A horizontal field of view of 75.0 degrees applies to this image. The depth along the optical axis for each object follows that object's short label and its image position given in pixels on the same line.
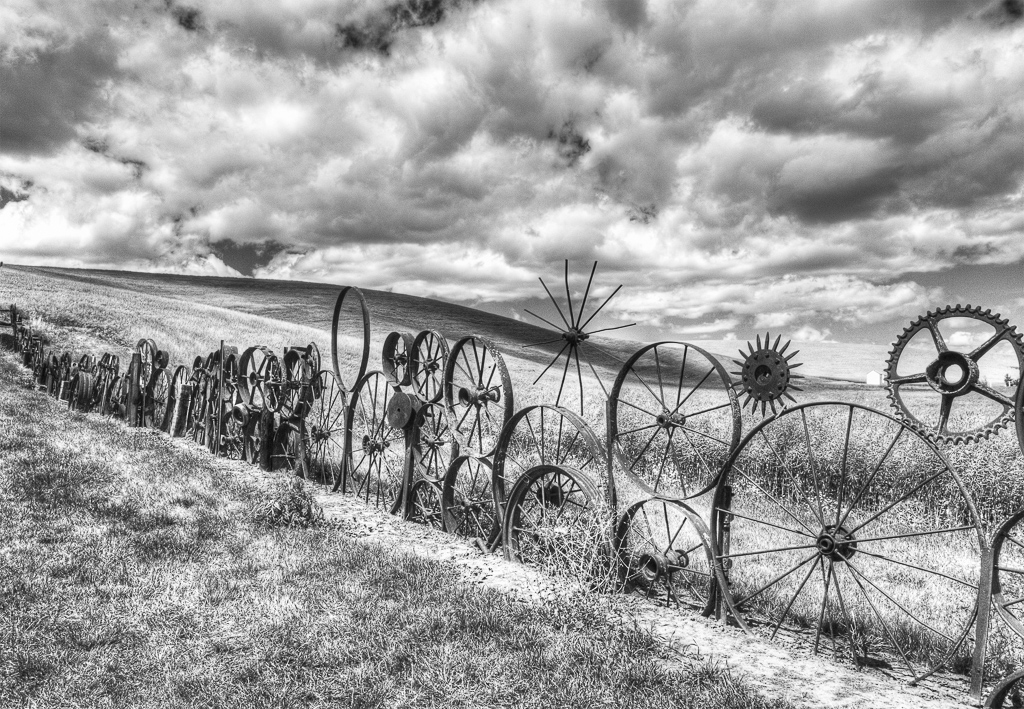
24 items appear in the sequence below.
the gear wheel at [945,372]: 4.15
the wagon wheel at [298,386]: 10.02
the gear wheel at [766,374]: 4.89
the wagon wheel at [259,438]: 10.33
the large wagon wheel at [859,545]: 4.90
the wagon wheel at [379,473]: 8.56
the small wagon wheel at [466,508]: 7.11
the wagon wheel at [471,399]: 7.20
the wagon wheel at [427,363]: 8.09
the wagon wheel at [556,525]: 5.45
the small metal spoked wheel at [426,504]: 7.66
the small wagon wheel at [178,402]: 12.52
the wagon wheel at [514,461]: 5.87
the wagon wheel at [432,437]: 7.80
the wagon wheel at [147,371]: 13.45
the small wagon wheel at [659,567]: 5.43
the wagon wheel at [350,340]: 9.96
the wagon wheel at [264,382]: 10.36
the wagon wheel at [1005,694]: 3.45
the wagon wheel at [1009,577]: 3.67
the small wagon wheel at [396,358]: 8.30
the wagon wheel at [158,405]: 13.18
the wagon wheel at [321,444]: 9.93
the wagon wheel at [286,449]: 10.32
